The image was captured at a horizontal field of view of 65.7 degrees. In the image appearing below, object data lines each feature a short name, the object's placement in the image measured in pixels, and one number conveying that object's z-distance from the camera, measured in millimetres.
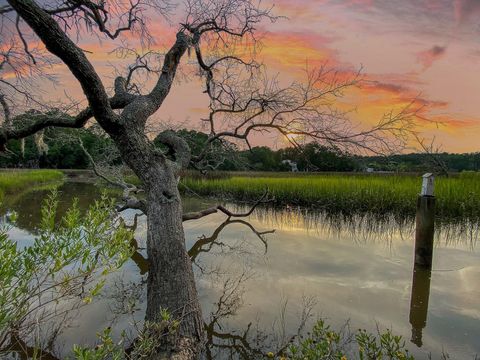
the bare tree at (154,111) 3451
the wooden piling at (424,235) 5492
